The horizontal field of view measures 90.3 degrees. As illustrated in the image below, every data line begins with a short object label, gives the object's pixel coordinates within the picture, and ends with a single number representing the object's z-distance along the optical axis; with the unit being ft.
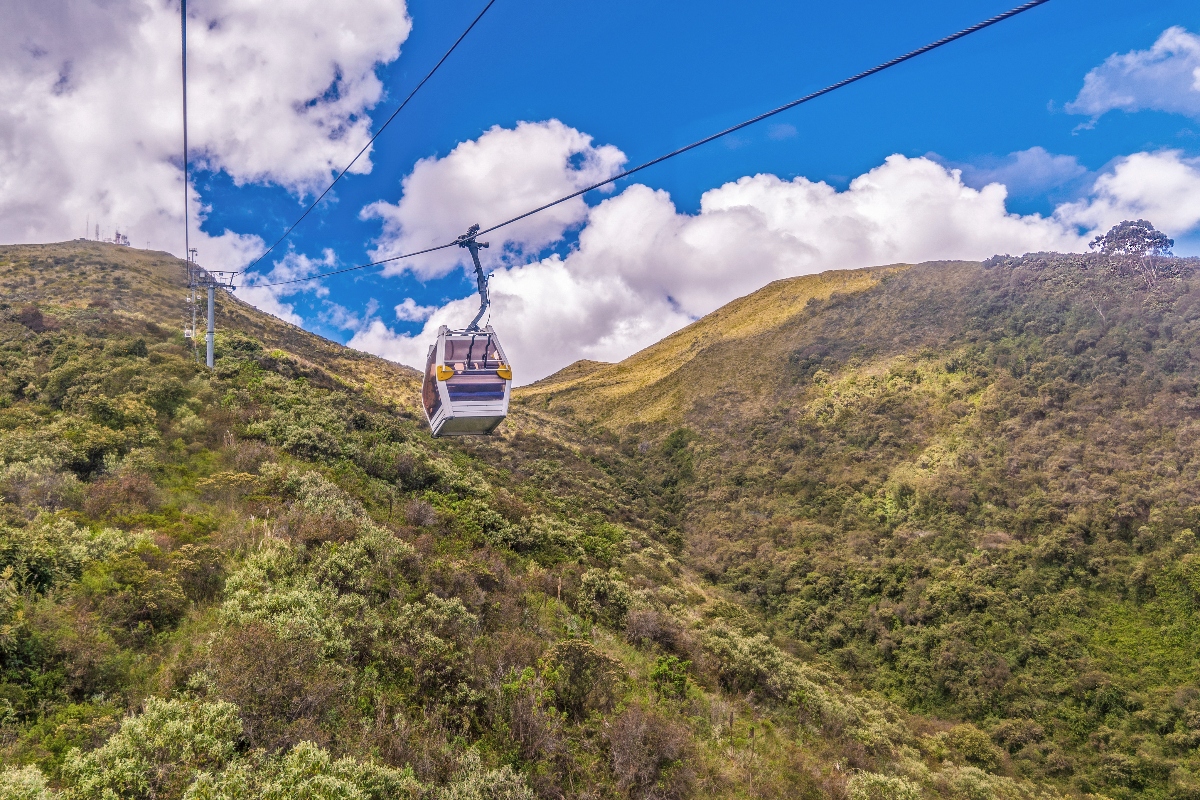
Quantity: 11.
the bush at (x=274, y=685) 23.79
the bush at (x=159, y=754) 19.43
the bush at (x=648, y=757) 32.01
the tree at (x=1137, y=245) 193.47
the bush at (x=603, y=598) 56.08
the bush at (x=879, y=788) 41.01
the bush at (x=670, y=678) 46.79
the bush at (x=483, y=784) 25.05
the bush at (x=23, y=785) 17.80
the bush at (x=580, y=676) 37.19
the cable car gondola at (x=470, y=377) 42.88
